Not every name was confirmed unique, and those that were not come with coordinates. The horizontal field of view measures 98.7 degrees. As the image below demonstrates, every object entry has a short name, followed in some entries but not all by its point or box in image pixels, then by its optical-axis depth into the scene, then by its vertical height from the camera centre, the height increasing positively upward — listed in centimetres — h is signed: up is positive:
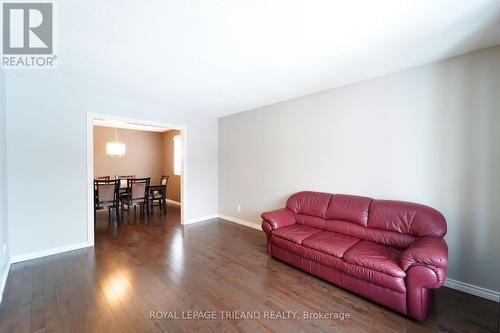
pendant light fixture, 543 +43
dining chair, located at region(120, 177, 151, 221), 497 -67
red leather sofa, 179 -87
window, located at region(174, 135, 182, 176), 678 +33
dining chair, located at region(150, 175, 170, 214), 558 -85
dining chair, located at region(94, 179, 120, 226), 440 -63
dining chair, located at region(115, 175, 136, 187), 529 -43
